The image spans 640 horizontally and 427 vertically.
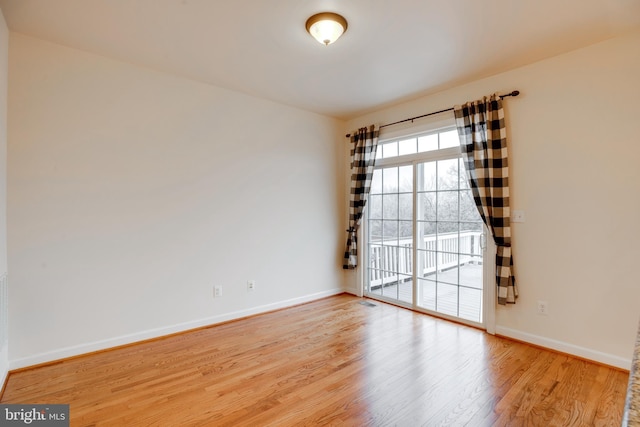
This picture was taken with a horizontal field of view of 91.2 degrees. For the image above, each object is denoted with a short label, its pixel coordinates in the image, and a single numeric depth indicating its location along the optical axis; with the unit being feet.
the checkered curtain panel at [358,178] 13.82
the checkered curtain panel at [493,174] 9.84
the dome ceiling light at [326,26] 7.14
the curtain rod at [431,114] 9.64
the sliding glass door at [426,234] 11.26
